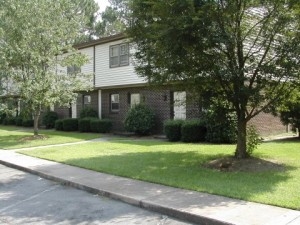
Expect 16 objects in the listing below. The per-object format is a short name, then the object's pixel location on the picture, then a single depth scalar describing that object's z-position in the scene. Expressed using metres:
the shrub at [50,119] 29.19
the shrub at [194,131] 17.53
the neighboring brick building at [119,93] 21.00
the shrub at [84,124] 24.53
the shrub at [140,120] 20.95
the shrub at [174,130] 18.34
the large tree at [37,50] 19.64
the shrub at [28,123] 31.12
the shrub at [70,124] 25.81
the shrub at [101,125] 23.56
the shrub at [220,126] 11.30
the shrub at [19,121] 32.50
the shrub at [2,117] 35.64
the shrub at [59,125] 26.83
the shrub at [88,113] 25.89
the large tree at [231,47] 9.34
